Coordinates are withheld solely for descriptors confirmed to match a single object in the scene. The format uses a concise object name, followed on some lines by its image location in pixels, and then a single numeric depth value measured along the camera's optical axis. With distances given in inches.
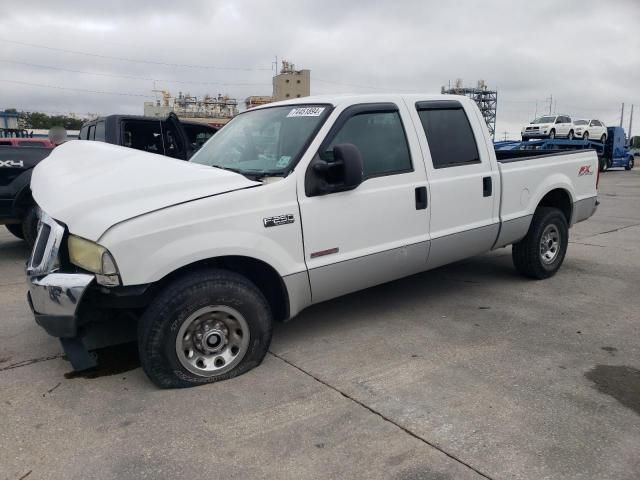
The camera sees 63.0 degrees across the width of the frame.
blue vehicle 1203.9
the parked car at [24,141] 524.1
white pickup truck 121.1
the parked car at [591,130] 1184.4
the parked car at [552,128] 1178.0
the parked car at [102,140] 262.1
